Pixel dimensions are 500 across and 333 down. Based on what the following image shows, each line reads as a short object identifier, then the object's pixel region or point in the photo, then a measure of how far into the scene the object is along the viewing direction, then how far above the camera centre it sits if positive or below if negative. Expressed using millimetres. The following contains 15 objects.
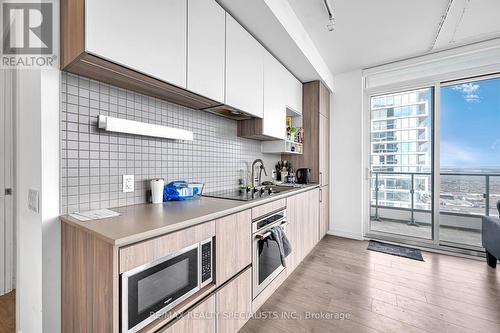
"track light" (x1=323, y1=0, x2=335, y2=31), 2016 +1522
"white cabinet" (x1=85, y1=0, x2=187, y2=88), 965 +673
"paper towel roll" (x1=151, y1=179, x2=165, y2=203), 1460 -181
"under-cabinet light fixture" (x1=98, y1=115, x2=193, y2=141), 1207 +228
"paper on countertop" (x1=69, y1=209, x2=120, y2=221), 1044 -267
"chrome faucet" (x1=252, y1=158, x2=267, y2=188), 2545 -135
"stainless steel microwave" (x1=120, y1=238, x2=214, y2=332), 845 -557
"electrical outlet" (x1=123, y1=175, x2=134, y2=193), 1379 -128
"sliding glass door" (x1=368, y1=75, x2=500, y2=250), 2879 +122
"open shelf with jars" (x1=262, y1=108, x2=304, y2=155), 2823 +356
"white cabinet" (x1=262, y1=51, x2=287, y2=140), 2299 +768
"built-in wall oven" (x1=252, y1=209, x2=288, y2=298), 1637 -736
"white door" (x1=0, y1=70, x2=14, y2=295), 2004 -208
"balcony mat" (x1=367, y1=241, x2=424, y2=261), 2846 -1212
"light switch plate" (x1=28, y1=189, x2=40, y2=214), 1072 -196
